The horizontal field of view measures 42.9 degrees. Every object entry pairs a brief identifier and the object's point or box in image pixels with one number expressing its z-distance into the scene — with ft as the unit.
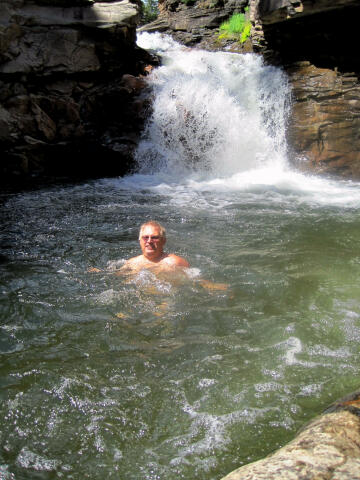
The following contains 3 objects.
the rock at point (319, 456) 5.21
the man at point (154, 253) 13.88
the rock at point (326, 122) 30.58
